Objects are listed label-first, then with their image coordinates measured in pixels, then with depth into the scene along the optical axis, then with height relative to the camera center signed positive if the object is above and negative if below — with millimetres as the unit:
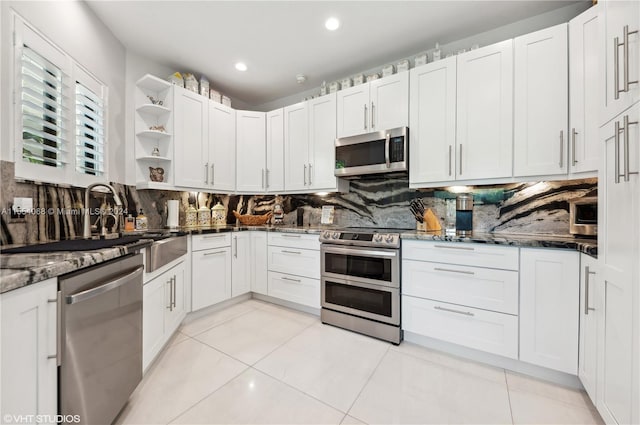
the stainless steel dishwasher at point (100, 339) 958 -570
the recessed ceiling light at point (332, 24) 2191 +1655
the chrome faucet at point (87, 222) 1757 -89
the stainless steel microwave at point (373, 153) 2432 +604
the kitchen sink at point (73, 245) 1213 -190
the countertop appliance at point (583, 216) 1795 -12
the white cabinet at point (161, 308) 1611 -720
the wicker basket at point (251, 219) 3385 -107
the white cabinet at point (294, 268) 2680 -621
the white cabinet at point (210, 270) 2549 -624
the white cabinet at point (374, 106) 2473 +1102
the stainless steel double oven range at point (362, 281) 2176 -636
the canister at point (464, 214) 2273 -7
